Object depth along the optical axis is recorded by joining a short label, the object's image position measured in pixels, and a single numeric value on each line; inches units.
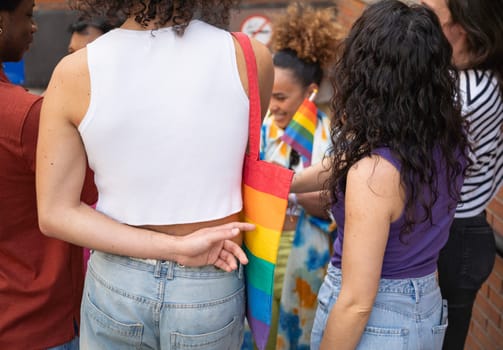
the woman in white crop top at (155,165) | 69.6
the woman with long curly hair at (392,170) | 73.9
